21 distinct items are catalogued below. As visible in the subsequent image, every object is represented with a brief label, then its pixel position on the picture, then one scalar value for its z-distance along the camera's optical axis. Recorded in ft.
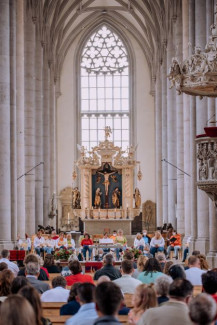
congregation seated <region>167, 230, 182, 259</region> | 98.73
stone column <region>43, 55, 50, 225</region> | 152.35
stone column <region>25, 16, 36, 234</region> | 124.00
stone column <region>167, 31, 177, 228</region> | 134.21
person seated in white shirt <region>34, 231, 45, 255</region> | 93.50
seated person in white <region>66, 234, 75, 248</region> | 90.43
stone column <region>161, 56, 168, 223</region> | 145.59
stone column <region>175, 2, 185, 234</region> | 119.85
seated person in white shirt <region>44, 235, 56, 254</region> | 94.53
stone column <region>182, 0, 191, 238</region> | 106.63
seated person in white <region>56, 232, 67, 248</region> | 90.98
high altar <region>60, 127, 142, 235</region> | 146.92
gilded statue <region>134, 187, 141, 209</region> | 146.61
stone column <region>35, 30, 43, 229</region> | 136.56
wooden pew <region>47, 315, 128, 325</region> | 26.09
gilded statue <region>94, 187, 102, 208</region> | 150.61
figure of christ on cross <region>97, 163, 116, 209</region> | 151.23
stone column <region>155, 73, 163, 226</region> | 159.53
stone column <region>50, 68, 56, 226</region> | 162.91
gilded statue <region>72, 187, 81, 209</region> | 148.25
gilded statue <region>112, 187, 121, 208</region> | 150.20
